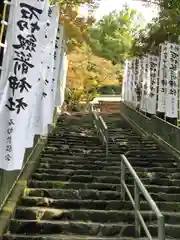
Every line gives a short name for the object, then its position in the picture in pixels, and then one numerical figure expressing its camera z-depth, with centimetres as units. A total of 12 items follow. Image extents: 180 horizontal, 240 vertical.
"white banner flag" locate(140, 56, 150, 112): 1137
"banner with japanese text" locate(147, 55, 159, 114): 1032
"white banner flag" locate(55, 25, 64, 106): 801
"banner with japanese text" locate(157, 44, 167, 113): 881
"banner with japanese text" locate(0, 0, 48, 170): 312
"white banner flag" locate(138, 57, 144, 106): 1260
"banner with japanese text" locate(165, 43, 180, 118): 819
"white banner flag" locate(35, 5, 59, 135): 488
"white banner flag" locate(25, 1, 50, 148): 356
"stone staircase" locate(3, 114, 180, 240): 419
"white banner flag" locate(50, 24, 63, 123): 724
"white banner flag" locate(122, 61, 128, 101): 1782
